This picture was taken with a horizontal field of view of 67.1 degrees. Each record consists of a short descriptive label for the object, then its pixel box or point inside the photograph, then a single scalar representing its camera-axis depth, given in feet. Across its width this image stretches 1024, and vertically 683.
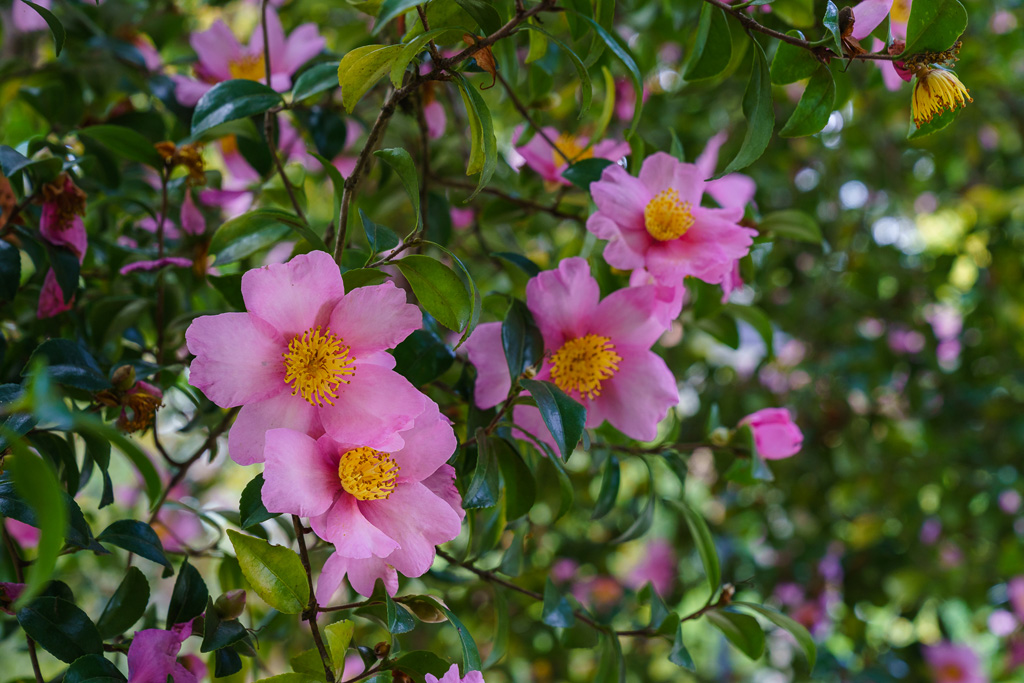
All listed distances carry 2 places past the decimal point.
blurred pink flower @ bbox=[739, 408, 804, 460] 2.49
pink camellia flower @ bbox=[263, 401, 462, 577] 1.60
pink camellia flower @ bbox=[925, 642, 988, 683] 4.95
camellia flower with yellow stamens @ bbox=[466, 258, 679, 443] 1.98
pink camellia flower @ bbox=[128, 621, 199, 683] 1.74
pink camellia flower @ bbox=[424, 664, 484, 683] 1.56
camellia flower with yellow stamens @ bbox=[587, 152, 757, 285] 2.01
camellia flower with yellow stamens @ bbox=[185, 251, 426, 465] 1.60
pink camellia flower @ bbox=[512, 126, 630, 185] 2.51
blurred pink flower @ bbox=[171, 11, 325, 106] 2.79
